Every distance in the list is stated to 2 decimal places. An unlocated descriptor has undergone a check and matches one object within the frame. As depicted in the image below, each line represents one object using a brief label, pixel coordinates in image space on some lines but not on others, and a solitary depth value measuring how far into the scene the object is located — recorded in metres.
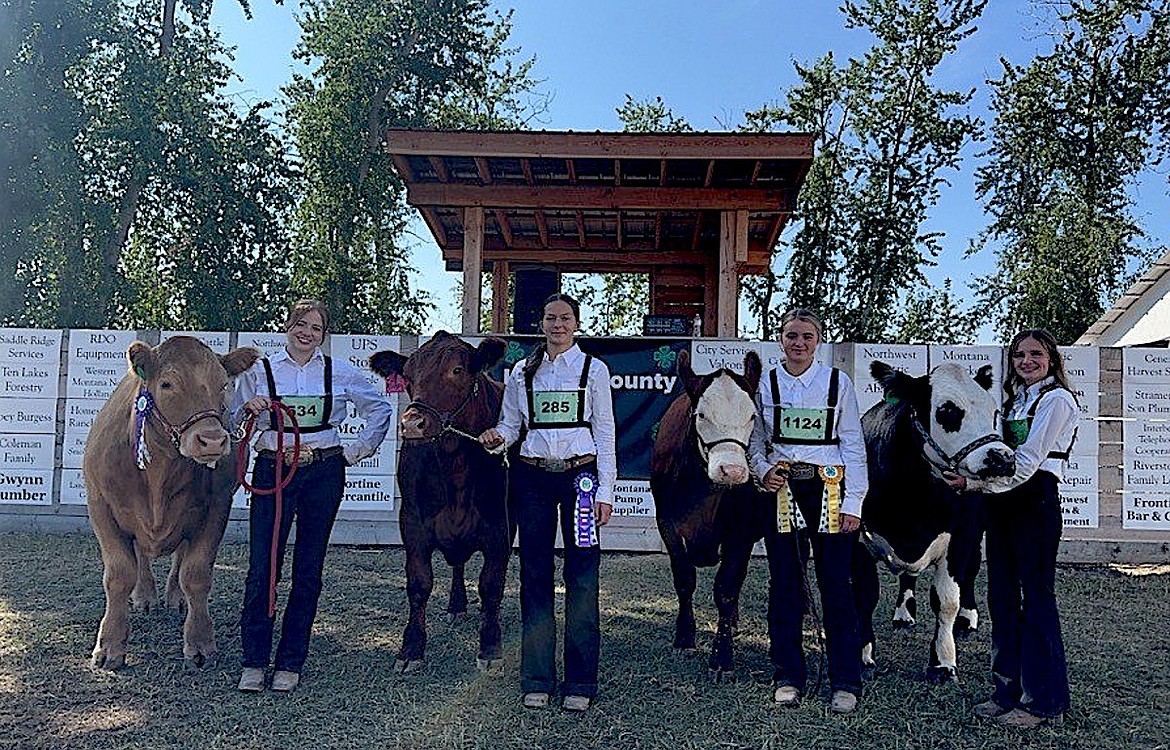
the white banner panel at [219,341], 9.09
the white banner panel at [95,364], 9.00
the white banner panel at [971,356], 8.45
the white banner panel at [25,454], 8.95
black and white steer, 4.76
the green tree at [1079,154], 20.42
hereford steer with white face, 4.61
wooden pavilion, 9.45
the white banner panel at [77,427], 8.91
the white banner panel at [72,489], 8.93
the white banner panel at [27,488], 8.92
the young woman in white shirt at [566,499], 4.45
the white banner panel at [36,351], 9.06
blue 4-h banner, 8.62
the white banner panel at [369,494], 8.72
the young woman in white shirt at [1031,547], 4.23
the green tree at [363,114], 19.47
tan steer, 4.70
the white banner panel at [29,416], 8.98
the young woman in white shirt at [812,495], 4.44
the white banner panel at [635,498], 8.66
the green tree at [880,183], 21.02
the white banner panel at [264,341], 8.80
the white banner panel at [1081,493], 8.42
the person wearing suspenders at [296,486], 4.64
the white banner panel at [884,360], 8.56
